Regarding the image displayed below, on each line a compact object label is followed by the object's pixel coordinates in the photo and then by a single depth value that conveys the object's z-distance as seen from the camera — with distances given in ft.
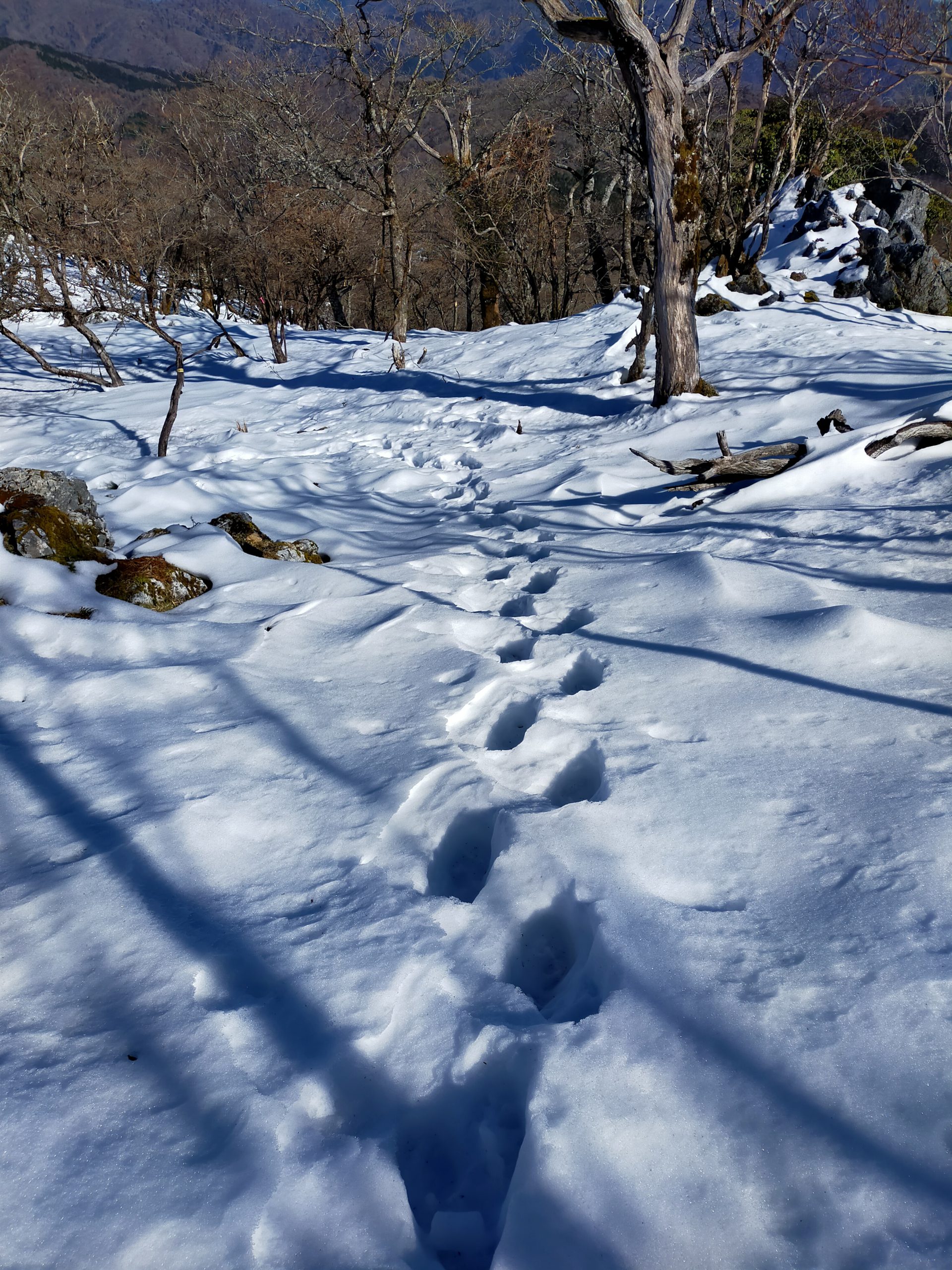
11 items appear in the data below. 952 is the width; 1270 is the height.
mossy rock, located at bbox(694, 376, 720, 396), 21.11
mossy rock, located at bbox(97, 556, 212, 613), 12.38
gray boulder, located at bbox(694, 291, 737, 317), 34.47
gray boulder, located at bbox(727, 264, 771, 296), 36.55
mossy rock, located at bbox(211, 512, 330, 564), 15.14
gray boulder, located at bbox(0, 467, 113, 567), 13.14
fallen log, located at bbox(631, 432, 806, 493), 14.51
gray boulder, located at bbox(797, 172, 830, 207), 42.45
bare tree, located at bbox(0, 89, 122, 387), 30.42
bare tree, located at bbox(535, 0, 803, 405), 18.07
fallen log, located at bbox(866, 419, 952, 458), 12.85
